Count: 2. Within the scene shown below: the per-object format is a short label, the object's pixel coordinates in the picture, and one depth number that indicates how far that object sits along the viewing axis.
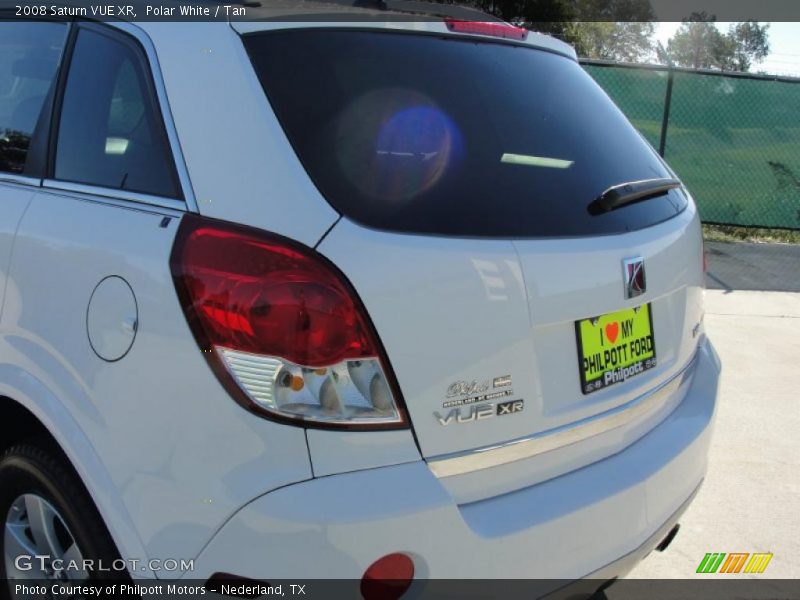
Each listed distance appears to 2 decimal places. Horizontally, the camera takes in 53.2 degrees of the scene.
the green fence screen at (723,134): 9.70
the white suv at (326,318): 1.66
